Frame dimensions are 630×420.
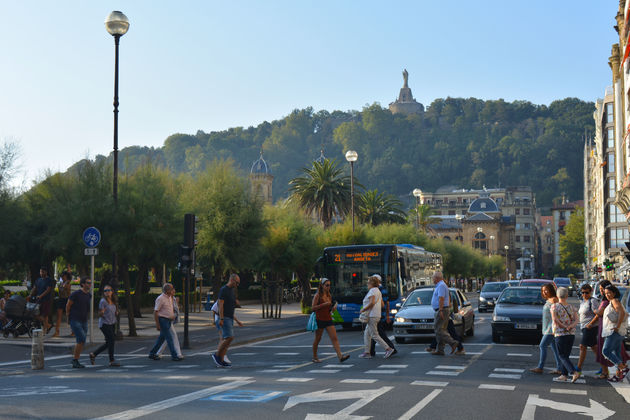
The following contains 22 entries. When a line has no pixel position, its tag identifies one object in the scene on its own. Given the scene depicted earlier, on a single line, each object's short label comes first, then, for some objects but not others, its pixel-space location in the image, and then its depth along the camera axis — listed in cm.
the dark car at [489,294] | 3919
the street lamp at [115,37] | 2169
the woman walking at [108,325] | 1574
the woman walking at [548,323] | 1319
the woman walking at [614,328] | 1258
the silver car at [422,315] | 2006
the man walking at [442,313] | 1656
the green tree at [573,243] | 13338
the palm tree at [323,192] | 5525
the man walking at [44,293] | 2275
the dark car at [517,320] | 1989
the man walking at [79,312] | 1595
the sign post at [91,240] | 1997
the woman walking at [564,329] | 1283
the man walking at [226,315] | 1524
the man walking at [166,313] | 1606
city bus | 2664
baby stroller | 2273
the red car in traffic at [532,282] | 2843
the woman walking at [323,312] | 1603
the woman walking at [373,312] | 1612
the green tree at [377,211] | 6931
